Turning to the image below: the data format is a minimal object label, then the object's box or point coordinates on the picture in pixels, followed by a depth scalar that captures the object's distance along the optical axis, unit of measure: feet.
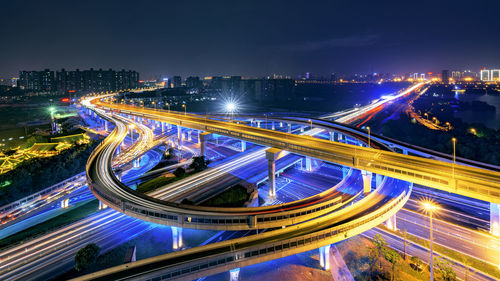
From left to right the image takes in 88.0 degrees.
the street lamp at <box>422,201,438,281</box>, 90.95
